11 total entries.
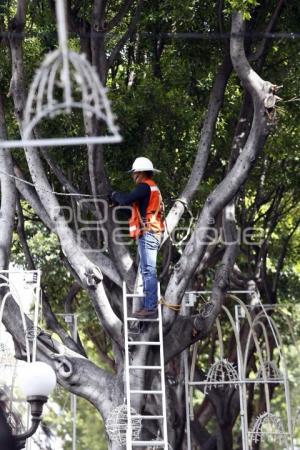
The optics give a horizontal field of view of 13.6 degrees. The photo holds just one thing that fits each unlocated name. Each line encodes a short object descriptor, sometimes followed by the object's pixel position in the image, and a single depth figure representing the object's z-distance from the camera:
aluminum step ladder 14.81
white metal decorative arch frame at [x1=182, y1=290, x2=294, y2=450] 18.20
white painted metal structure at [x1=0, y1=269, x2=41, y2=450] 15.02
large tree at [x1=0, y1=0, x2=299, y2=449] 15.52
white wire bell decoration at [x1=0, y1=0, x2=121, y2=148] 9.60
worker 14.87
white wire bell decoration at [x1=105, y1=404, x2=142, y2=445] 15.06
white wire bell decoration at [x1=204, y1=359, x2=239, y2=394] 18.29
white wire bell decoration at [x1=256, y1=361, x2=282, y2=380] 19.59
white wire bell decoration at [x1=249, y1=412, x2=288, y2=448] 18.56
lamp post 10.01
